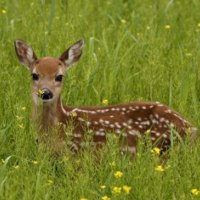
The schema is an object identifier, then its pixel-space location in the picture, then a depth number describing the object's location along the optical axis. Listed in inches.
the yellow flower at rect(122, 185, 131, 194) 525.5
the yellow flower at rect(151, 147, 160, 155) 570.7
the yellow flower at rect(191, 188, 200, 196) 530.0
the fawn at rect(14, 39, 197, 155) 649.6
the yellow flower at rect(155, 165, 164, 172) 547.8
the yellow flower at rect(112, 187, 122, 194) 524.7
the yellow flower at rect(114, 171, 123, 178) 542.0
